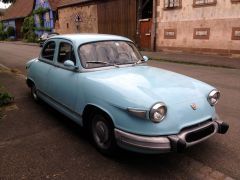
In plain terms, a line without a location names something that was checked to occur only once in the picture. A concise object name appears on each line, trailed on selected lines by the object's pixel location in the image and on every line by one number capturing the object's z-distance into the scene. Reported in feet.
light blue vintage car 7.98
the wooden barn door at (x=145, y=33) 52.08
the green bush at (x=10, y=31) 127.68
